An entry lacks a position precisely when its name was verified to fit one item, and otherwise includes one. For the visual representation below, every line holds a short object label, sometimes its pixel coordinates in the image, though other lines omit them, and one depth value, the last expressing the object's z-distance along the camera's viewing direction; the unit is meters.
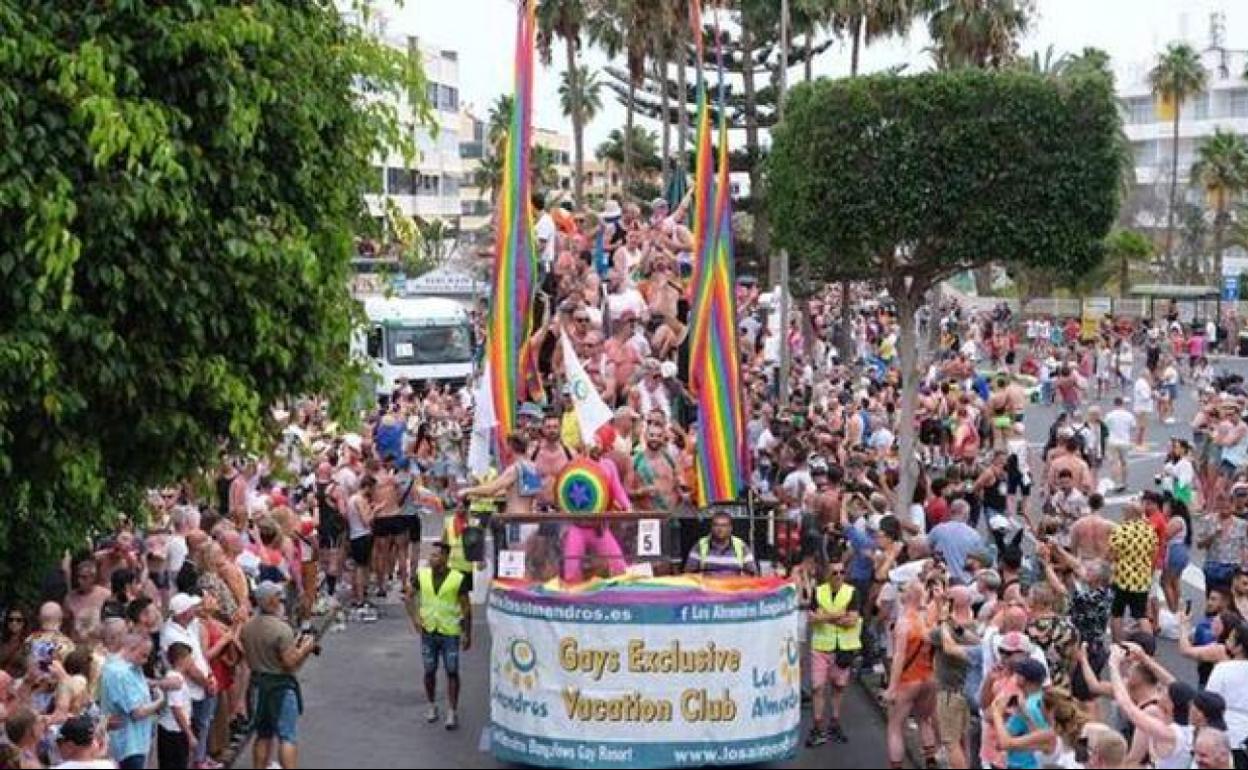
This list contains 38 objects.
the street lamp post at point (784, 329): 33.55
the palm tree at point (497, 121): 98.53
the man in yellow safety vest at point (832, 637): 13.35
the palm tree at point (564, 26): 58.38
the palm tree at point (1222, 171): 79.62
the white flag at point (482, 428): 15.83
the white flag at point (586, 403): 17.23
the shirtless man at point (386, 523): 19.48
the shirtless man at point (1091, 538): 16.08
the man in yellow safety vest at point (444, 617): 14.00
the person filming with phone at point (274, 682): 11.70
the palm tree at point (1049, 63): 80.56
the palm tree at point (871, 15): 42.16
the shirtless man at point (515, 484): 15.27
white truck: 42.12
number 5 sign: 13.15
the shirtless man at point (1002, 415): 26.22
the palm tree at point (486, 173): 101.69
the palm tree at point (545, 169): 93.81
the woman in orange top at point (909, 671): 12.33
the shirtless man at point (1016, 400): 26.33
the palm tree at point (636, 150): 73.93
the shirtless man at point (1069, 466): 19.80
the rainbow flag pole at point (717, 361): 15.18
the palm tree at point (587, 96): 101.94
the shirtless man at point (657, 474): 15.78
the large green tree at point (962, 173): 25.86
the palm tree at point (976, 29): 43.25
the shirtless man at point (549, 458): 15.27
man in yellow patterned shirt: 16.30
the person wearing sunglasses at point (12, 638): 12.46
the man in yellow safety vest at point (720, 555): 13.27
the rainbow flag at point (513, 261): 15.61
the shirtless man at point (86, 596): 12.85
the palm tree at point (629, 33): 49.97
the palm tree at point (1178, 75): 84.44
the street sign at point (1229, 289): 64.75
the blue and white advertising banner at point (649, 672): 11.86
